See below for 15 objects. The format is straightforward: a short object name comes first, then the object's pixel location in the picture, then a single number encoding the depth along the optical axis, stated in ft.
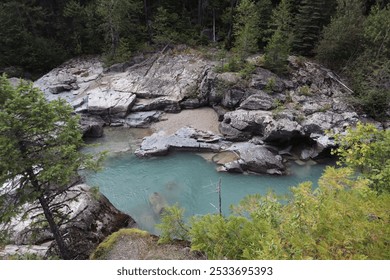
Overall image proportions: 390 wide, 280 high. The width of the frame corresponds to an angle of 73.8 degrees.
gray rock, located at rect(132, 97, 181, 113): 91.66
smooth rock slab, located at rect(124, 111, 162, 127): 87.92
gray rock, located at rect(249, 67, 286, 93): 85.30
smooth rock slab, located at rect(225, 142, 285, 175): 65.16
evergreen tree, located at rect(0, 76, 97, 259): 26.20
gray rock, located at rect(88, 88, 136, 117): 89.04
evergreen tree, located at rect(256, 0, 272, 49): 100.37
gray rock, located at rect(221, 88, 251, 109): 85.07
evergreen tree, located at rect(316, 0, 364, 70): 83.41
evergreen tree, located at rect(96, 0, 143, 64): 98.33
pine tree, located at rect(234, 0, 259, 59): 87.68
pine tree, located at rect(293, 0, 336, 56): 93.91
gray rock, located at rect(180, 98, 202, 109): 92.43
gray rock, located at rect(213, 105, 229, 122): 85.49
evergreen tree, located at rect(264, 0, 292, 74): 85.74
